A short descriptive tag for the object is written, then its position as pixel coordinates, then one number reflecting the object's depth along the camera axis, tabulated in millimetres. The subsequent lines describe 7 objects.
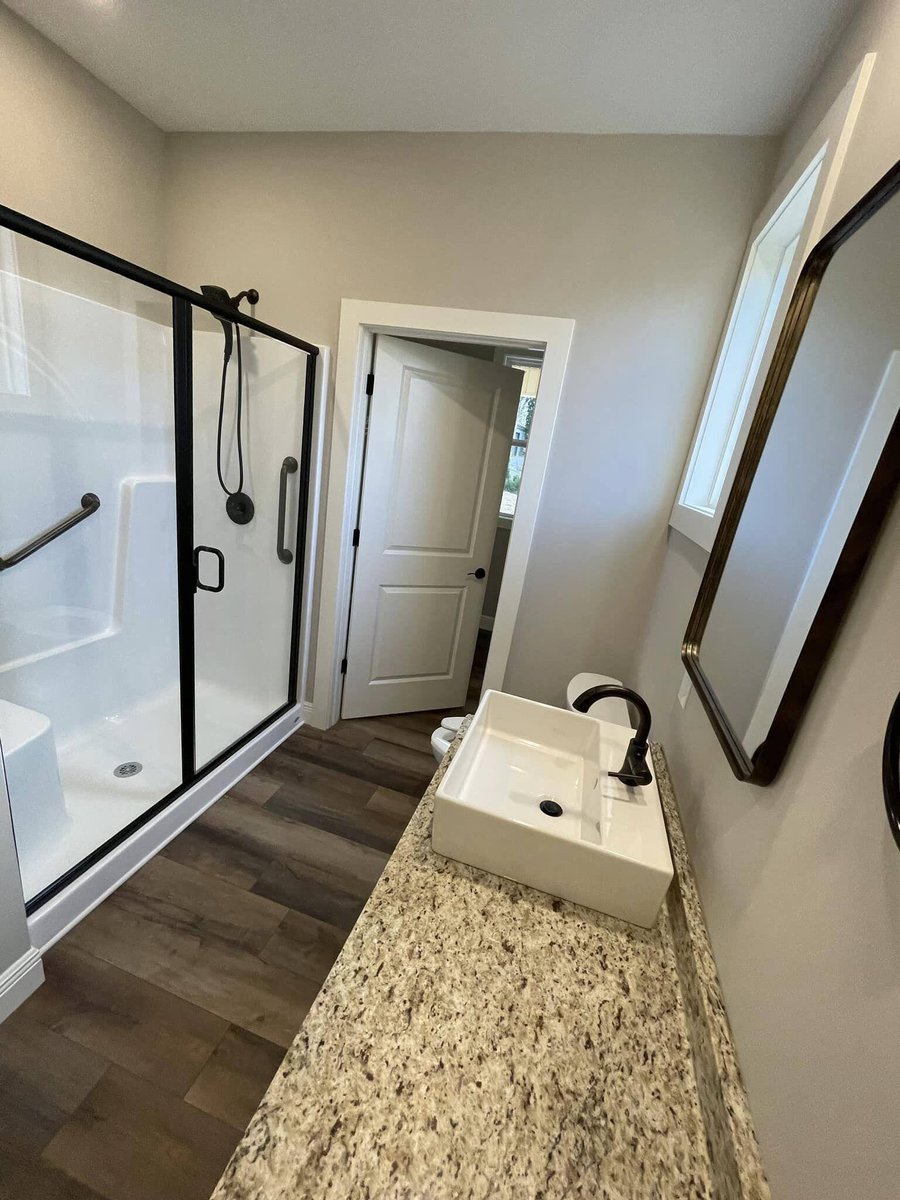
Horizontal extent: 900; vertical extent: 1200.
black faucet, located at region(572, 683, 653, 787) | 1033
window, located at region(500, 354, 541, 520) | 3537
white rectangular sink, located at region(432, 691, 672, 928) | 854
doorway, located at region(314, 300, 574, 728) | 1914
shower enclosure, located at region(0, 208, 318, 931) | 1658
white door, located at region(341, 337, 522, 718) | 2285
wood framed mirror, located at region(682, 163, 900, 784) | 624
